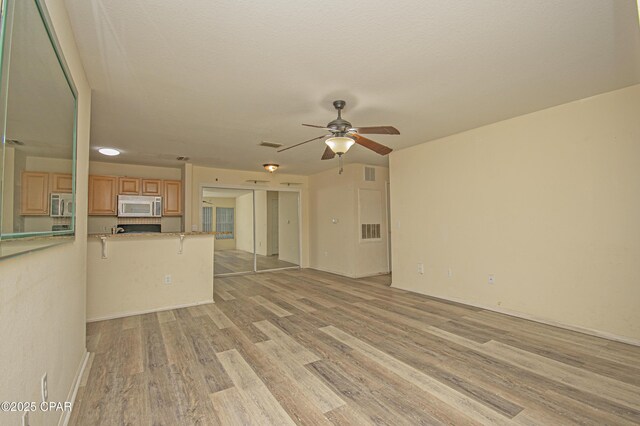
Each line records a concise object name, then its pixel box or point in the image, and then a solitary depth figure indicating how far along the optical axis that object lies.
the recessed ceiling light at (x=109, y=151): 4.66
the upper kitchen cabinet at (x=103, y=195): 5.12
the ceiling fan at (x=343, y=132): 2.70
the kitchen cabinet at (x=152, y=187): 5.54
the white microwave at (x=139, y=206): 5.29
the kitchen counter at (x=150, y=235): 3.67
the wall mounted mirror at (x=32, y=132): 0.87
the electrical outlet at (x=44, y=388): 1.29
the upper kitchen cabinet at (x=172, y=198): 5.79
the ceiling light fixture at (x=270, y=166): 5.62
